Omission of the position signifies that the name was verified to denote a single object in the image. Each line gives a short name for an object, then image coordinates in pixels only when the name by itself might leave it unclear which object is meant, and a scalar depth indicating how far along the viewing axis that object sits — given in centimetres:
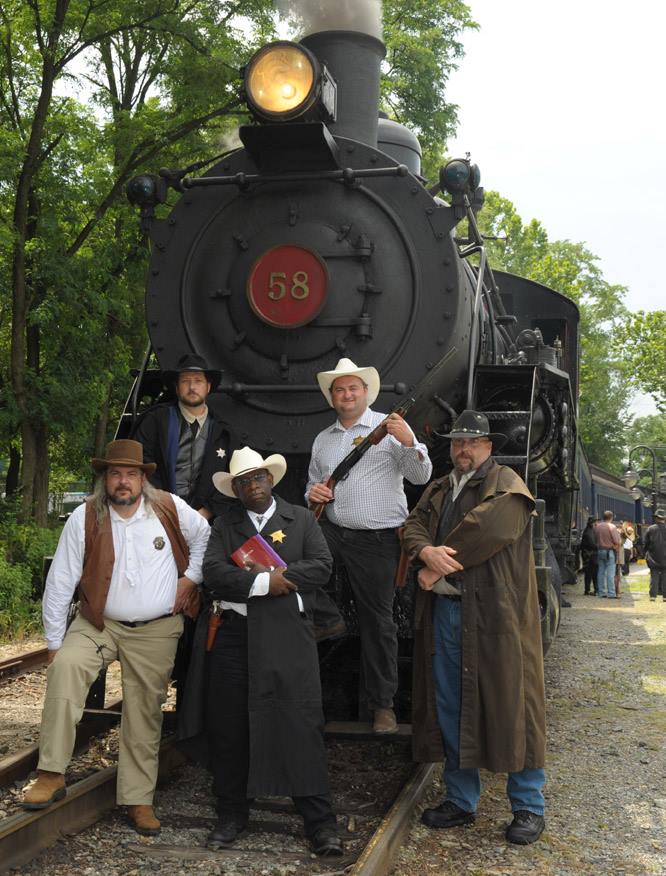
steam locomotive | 503
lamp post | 3149
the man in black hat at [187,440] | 475
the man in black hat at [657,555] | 1603
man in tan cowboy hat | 399
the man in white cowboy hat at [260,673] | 384
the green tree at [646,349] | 3162
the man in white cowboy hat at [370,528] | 459
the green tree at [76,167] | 1179
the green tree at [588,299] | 3722
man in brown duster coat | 397
